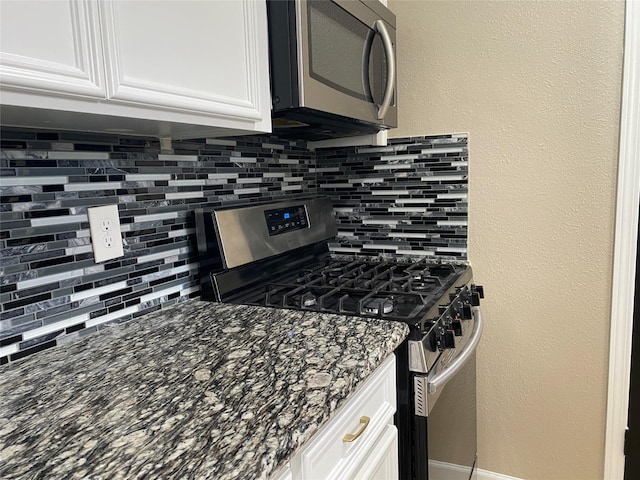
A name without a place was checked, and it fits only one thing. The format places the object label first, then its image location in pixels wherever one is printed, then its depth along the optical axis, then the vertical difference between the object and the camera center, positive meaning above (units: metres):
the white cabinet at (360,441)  0.77 -0.48
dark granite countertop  0.62 -0.35
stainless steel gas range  1.13 -0.33
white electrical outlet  1.09 -0.11
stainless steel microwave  1.18 +0.31
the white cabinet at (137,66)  0.67 +0.20
